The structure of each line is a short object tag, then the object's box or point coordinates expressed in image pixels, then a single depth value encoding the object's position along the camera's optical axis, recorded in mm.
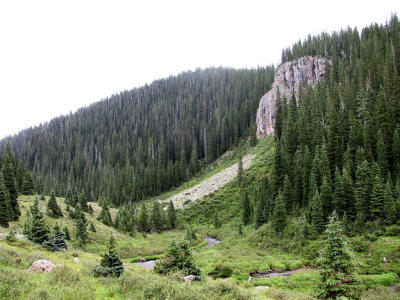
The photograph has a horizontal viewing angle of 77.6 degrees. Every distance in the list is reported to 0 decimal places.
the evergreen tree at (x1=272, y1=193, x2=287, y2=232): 44188
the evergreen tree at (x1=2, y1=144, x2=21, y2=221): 37919
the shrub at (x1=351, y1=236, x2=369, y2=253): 31144
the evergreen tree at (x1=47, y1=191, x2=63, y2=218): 46494
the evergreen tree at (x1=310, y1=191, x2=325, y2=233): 38625
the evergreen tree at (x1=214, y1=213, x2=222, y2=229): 65675
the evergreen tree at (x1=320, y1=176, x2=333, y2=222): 41219
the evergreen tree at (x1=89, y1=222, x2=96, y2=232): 46719
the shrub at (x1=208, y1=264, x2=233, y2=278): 30844
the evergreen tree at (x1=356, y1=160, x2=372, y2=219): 36656
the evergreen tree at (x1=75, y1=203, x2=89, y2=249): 36850
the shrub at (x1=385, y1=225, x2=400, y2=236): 31375
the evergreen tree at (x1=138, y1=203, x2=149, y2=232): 63656
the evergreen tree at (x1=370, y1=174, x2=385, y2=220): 34875
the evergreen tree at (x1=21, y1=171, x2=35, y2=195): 61531
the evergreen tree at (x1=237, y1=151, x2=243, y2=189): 82062
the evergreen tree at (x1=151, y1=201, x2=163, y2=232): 66500
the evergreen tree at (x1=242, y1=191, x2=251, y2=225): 62281
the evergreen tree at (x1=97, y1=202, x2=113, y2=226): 58012
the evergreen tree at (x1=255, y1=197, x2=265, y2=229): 53653
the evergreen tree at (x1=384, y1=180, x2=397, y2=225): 33094
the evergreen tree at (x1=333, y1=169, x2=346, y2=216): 39469
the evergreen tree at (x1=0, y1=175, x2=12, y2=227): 32591
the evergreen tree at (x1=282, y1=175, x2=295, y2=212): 50497
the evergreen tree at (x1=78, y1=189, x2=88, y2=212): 61309
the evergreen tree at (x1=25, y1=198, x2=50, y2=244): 25844
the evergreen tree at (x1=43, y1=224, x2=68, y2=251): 24797
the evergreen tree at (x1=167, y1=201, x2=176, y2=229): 70188
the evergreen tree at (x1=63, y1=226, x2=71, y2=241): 38212
